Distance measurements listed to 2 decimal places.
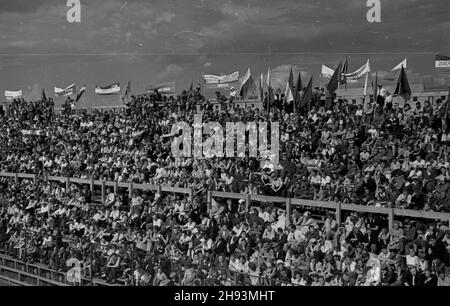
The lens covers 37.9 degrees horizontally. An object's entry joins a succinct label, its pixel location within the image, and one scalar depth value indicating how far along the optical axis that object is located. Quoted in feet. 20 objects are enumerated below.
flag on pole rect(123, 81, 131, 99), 103.76
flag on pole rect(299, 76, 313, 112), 69.36
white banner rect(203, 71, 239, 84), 90.68
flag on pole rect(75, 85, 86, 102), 111.04
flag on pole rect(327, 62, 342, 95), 68.74
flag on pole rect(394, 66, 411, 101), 63.26
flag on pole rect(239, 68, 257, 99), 78.48
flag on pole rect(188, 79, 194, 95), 89.25
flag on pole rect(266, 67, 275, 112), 72.02
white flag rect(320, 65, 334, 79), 77.46
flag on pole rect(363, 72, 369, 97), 67.19
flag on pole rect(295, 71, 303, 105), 71.58
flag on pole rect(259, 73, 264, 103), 76.90
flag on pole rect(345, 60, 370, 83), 73.31
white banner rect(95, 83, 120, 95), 108.58
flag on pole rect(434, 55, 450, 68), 64.44
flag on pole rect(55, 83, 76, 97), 113.39
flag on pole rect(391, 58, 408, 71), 64.13
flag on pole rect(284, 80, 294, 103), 70.69
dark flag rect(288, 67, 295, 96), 70.44
